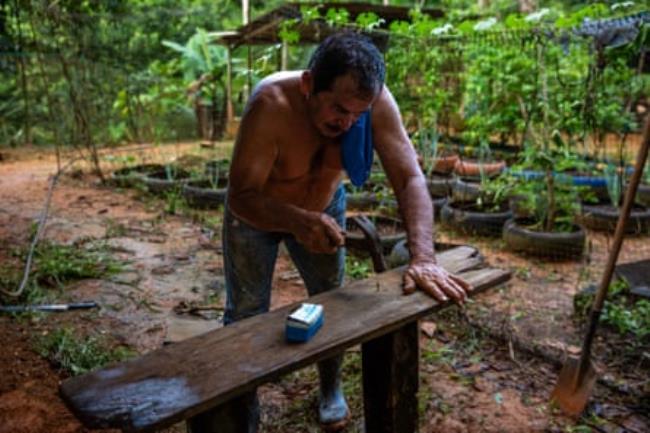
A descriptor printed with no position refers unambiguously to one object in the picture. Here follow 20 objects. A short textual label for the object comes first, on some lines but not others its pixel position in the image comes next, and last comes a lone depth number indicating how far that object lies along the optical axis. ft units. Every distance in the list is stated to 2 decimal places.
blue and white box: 4.88
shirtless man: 5.72
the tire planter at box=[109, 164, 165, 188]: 25.57
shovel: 7.66
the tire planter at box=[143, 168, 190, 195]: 23.08
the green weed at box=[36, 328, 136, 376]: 9.04
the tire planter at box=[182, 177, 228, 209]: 20.74
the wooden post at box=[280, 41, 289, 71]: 22.14
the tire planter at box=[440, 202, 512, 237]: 16.71
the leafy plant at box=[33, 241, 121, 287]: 13.00
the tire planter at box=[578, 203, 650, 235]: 17.12
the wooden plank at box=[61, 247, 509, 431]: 3.88
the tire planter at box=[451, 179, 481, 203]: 18.62
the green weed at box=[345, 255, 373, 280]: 13.37
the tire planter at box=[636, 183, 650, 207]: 20.02
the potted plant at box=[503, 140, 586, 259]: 14.52
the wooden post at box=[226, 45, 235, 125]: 36.50
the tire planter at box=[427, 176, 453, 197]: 20.03
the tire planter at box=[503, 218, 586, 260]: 14.79
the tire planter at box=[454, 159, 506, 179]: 21.67
